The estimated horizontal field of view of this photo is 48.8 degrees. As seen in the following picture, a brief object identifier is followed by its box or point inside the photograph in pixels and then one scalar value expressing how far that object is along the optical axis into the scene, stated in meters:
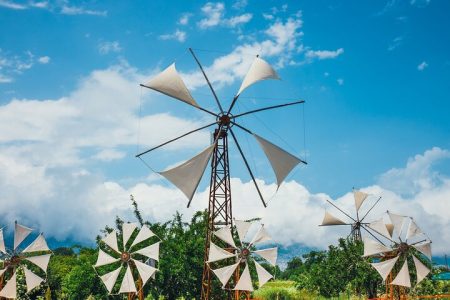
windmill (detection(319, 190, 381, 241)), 36.00
